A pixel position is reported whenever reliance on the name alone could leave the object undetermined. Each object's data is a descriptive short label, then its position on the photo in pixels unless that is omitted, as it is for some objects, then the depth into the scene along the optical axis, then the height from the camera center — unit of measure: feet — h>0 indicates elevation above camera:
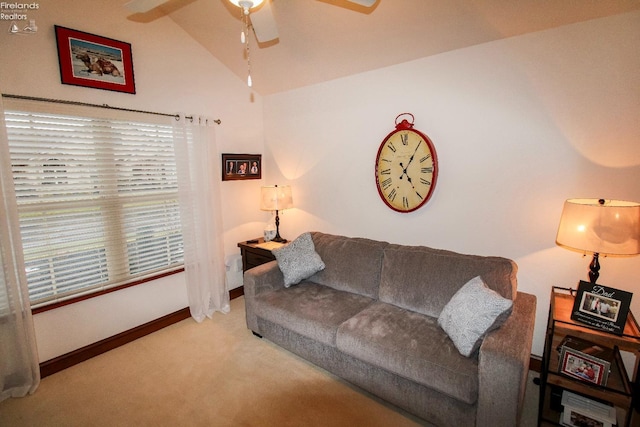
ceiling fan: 5.04 +2.82
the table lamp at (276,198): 11.23 -0.83
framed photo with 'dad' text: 5.36 -2.39
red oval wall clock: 8.54 +0.17
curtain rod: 6.91 +1.82
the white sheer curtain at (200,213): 9.83 -1.24
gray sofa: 5.24 -3.31
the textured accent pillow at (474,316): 5.69 -2.69
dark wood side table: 11.05 -2.86
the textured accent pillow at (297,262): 9.12 -2.58
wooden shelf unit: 5.10 -3.54
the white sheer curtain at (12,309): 6.63 -2.96
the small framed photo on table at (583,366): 5.19 -3.31
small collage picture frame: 11.26 +0.34
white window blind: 7.29 -0.53
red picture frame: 7.59 +2.99
